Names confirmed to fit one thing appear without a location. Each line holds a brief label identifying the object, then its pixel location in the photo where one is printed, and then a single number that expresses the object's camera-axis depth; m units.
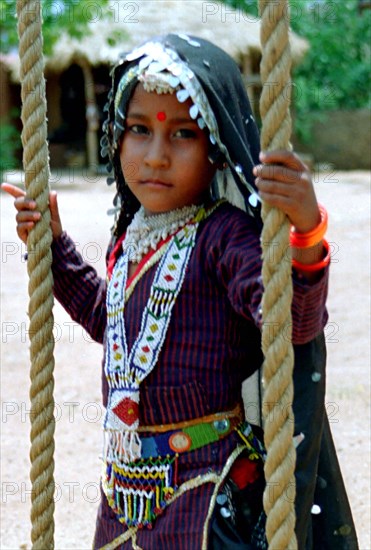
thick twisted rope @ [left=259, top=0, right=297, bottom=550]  1.27
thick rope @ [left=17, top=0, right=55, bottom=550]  1.48
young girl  1.47
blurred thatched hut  15.14
